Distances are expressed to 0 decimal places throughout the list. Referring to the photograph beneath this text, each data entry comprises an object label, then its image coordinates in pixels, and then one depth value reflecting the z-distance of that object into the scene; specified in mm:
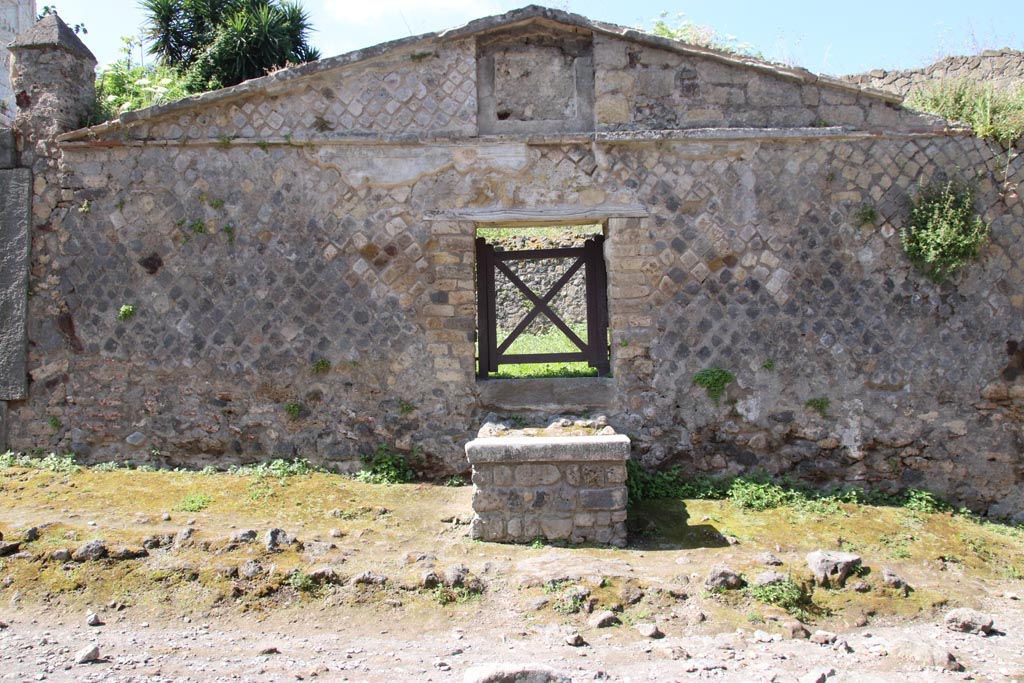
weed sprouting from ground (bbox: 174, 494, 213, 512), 6579
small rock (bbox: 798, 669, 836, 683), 4172
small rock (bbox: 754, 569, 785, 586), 5340
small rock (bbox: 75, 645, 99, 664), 4305
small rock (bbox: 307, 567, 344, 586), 5312
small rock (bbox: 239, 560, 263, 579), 5289
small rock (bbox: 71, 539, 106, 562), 5402
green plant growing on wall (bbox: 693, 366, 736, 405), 7395
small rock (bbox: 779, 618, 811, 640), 4840
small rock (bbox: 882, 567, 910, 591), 5512
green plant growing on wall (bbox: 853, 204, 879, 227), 7418
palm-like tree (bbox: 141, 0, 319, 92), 14578
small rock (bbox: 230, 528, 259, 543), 5730
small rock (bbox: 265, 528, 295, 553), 5676
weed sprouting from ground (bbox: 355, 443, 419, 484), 7387
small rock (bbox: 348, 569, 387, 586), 5312
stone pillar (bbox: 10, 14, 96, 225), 7656
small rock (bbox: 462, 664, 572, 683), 3873
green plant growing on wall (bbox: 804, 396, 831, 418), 7387
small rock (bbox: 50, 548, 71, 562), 5402
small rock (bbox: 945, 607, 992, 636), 5039
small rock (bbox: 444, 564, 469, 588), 5336
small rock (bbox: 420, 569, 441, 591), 5332
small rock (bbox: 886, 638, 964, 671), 4492
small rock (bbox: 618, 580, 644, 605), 5203
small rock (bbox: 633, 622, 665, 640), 4848
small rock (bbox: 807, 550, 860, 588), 5520
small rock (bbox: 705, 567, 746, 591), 5340
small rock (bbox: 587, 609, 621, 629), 4945
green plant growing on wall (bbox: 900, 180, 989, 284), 7293
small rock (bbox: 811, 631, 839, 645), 4789
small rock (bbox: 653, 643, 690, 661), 4559
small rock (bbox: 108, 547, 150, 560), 5438
